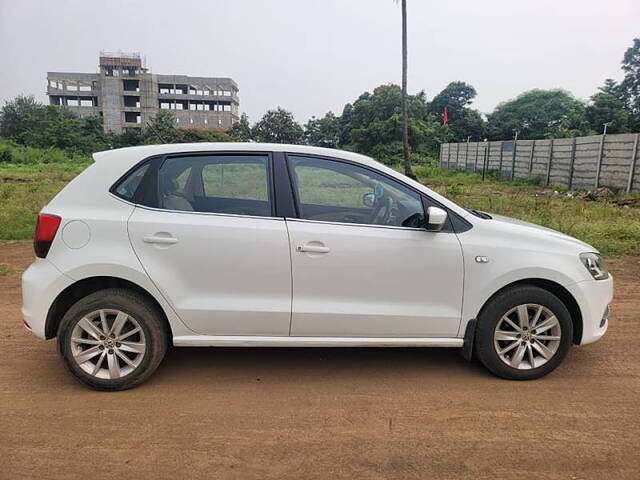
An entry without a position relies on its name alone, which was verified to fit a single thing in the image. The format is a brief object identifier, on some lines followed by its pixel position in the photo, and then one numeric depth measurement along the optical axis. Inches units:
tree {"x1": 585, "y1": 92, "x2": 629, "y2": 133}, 1398.9
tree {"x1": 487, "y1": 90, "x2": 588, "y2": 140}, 1936.5
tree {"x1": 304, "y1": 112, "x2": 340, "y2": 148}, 2042.3
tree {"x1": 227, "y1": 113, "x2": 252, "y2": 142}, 2140.0
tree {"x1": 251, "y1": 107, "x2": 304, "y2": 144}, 1975.9
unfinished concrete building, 2979.8
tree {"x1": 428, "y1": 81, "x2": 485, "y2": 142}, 1943.9
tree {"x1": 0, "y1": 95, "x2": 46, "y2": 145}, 2219.6
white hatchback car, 130.3
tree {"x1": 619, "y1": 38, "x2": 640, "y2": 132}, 1602.2
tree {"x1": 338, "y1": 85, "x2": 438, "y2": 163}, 1502.2
